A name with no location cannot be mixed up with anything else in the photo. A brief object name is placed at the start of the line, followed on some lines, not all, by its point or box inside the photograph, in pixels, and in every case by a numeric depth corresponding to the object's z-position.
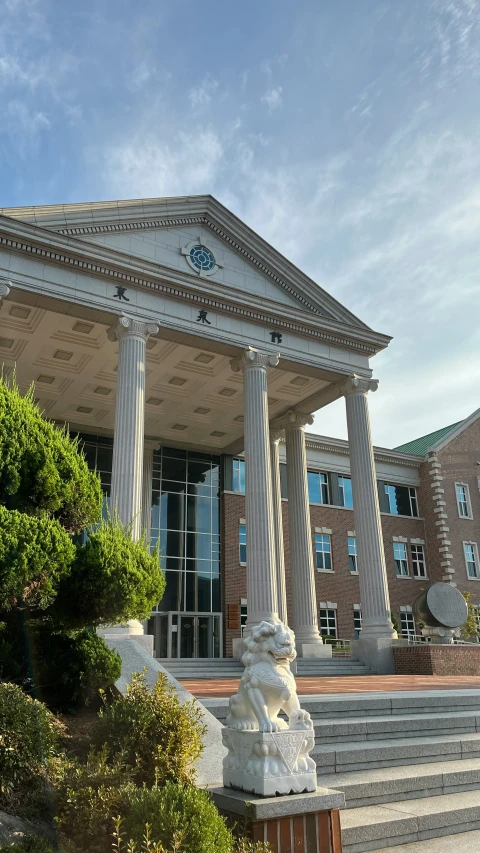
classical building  19.28
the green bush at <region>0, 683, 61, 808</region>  6.01
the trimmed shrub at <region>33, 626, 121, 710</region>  8.26
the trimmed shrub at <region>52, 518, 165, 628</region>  8.29
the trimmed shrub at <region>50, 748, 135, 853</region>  5.34
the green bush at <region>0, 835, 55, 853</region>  4.84
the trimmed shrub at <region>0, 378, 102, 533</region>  7.98
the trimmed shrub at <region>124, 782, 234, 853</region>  4.88
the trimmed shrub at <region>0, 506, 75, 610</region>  7.16
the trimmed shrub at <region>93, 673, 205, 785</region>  6.41
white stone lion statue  6.05
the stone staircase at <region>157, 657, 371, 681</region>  18.72
